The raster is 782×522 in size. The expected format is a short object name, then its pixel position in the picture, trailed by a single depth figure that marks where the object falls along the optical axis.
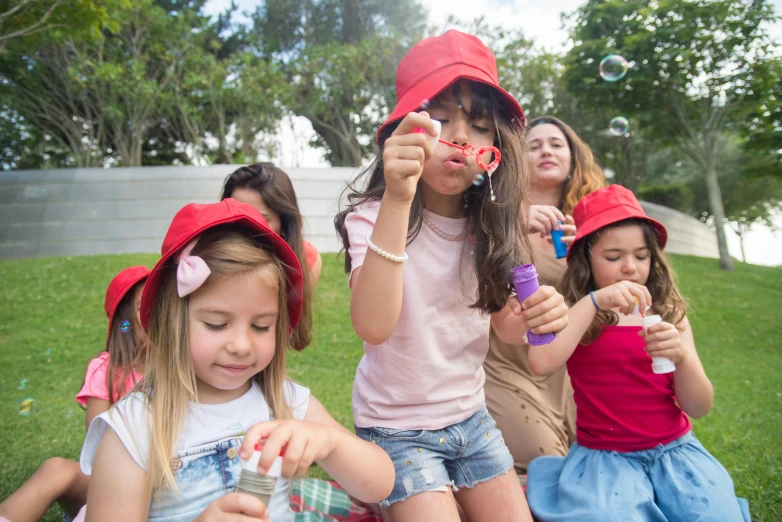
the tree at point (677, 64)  11.32
